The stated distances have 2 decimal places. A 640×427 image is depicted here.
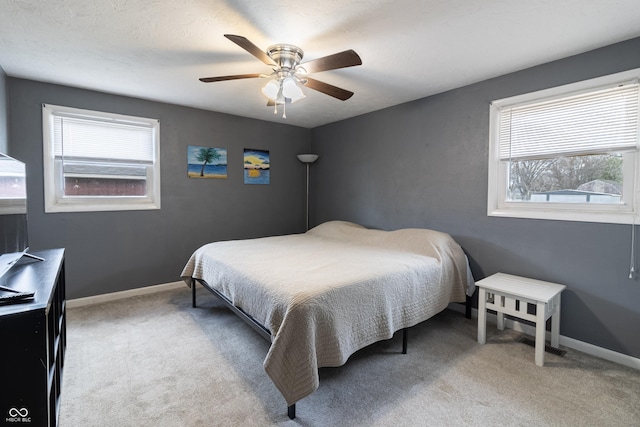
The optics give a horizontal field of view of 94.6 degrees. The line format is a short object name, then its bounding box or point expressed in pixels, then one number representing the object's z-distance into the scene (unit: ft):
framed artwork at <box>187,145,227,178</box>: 12.77
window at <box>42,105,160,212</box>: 10.14
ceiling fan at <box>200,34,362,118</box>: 6.31
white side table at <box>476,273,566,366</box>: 7.08
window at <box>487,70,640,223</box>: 7.22
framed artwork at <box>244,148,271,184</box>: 14.37
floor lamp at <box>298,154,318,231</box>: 15.16
